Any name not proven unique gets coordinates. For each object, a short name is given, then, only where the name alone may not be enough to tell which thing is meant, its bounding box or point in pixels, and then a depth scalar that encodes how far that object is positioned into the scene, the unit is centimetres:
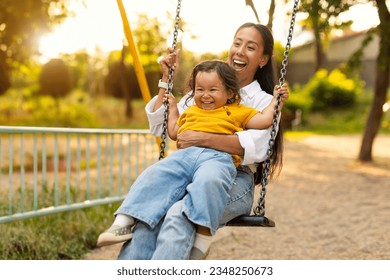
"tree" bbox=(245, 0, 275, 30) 508
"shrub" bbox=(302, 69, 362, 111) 2255
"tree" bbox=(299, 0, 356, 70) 795
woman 239
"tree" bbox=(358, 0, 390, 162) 882
